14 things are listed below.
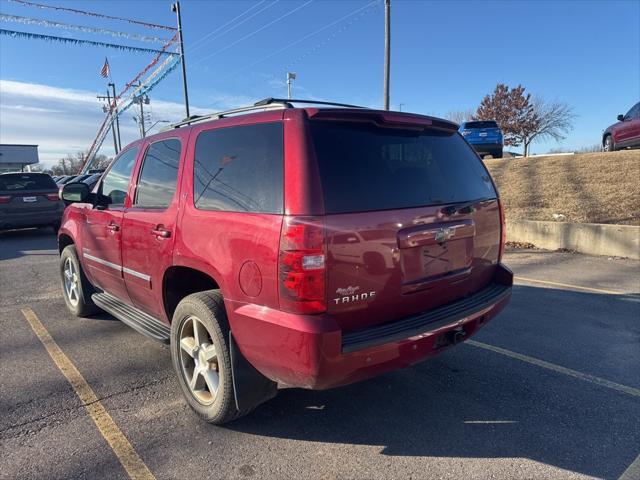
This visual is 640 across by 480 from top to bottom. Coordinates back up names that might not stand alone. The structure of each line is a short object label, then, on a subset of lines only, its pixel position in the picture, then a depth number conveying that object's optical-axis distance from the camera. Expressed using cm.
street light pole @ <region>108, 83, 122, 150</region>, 4302
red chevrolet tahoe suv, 231
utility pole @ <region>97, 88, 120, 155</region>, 4649
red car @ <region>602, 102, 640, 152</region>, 1375
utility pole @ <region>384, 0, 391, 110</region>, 1503
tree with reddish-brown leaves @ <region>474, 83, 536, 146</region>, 4781
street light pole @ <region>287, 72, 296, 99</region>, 2752
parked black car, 1146
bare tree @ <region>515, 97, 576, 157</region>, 4791
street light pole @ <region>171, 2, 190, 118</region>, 2209
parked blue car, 1952
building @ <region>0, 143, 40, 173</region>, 7706
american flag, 3294
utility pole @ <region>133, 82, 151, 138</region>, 3545
